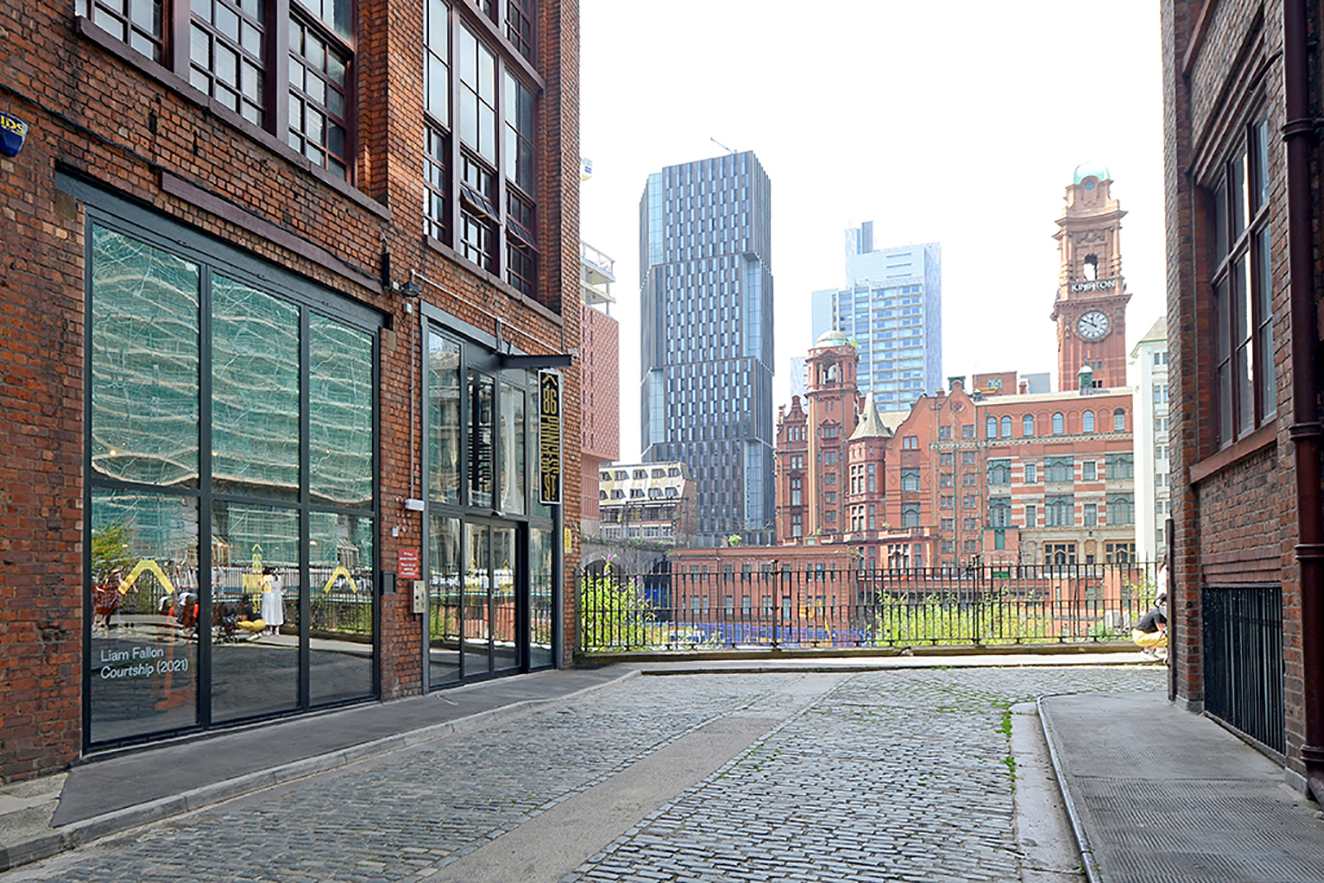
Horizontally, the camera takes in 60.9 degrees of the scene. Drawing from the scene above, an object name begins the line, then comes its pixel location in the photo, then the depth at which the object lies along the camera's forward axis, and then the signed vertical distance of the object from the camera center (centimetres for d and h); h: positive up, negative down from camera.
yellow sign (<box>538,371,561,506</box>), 1998 +116
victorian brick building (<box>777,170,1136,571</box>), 9269 +427
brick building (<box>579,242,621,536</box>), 11964 +1467
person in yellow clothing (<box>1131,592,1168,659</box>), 1944 -222
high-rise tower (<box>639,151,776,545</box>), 17150 +2676
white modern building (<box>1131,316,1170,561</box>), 7919 +505
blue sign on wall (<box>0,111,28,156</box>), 854 +285
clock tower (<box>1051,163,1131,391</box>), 10725 +2078
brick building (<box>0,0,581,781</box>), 908 +150
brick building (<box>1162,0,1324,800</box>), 799 +123
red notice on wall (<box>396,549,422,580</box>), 1502 -79
